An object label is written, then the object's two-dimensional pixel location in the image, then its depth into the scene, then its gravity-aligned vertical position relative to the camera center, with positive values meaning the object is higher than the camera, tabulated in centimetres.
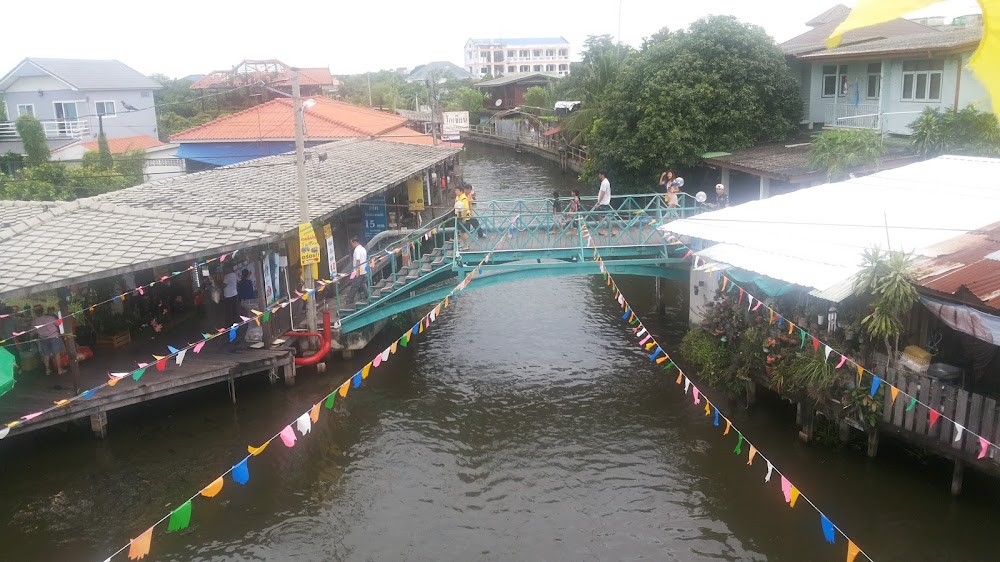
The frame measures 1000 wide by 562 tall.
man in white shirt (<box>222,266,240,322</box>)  1942 -424
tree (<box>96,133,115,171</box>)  3512 -145
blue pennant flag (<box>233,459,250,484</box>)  1058 -469
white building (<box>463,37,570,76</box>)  13975 +993
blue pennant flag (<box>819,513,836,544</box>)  973 -522
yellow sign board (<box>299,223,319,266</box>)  1730 -279
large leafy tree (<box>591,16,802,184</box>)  3136 +33
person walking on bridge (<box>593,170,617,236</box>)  2250 -243
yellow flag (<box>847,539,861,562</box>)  972 -546
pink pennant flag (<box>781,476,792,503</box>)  1054 -507
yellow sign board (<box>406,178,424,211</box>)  2908 -281
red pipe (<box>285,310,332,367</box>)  1905 -551
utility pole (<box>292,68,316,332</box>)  1722 -77
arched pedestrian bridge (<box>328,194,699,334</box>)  1959 -367
